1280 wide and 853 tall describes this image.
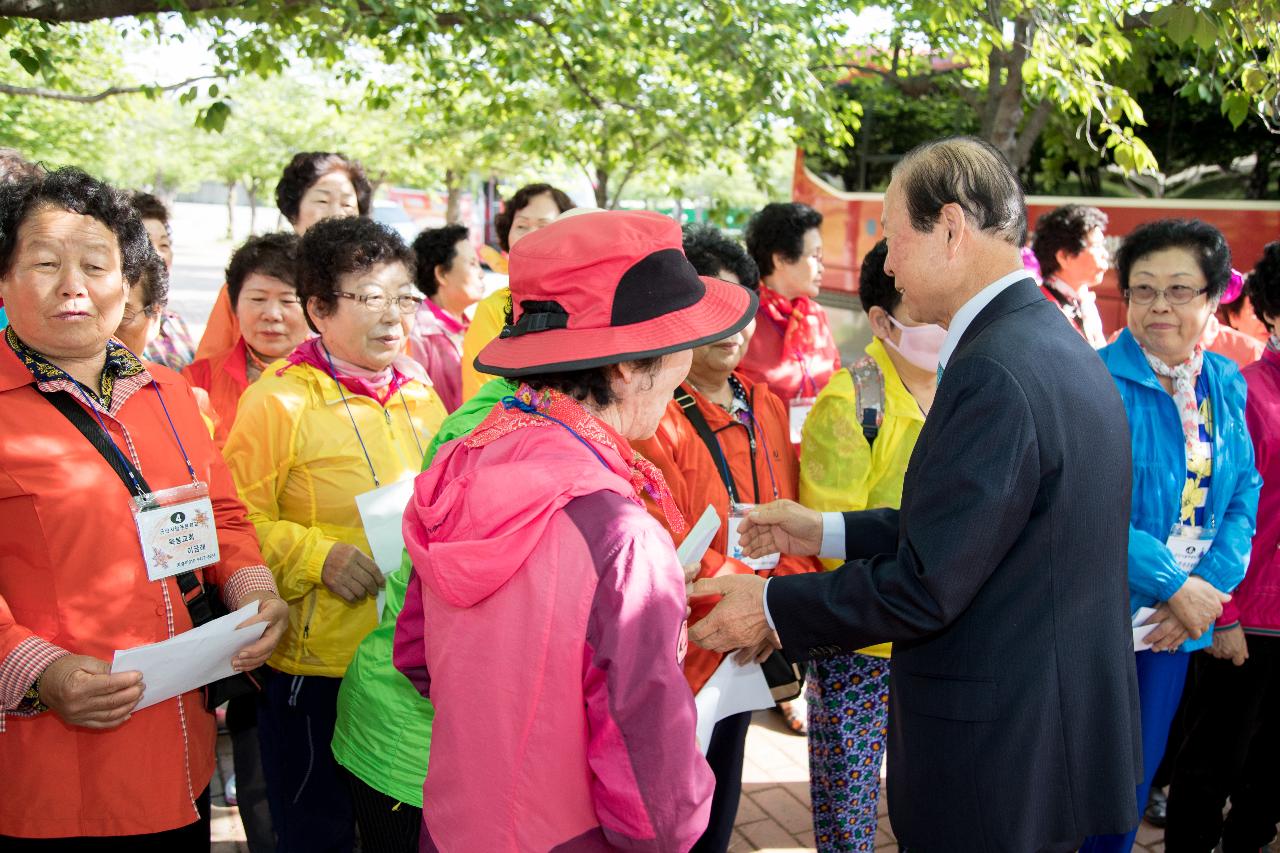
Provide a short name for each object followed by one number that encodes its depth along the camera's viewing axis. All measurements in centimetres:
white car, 3428
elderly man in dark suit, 196
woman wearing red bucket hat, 157
